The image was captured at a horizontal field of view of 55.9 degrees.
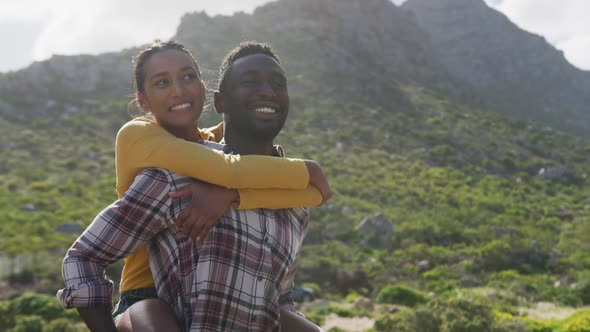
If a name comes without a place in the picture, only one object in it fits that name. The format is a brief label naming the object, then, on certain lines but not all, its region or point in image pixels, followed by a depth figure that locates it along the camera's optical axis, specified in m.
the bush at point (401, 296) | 14.22
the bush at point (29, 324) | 10.08
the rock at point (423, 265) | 18.03
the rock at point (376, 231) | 20.02
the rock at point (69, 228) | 17.12
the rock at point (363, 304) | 13.63
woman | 1.78
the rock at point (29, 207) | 19.06
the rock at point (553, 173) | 31.89
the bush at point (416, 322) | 9.22
